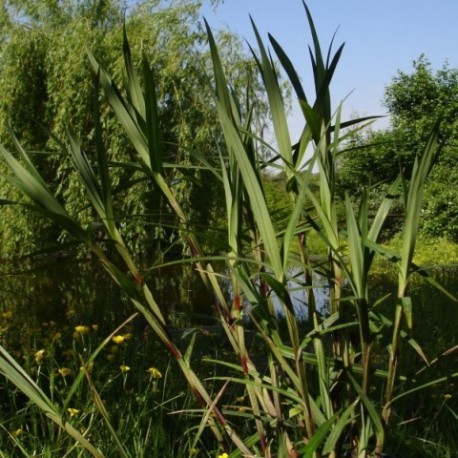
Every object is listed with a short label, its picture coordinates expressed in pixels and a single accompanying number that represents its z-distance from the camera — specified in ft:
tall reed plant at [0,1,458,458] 4.42
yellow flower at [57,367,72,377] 8.00
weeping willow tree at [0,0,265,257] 29.43
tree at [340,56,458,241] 45.91
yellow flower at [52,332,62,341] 10.28
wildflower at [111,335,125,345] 8.69
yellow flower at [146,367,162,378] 7.96
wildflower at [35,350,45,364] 8.29
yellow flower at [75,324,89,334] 9.23
